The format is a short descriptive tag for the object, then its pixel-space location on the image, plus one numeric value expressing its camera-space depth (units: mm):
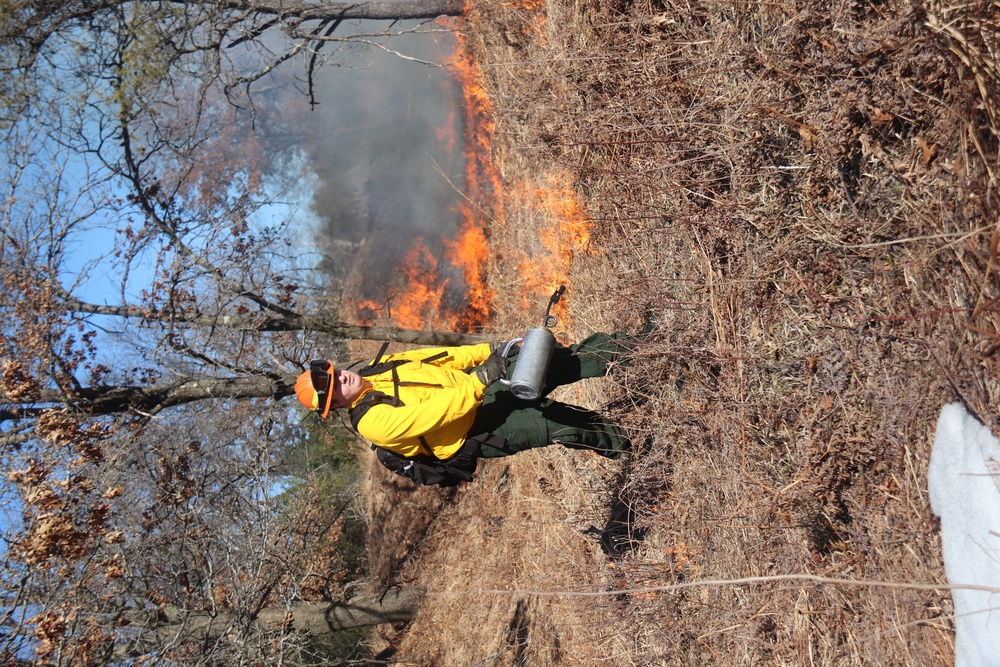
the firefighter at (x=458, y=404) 4250
